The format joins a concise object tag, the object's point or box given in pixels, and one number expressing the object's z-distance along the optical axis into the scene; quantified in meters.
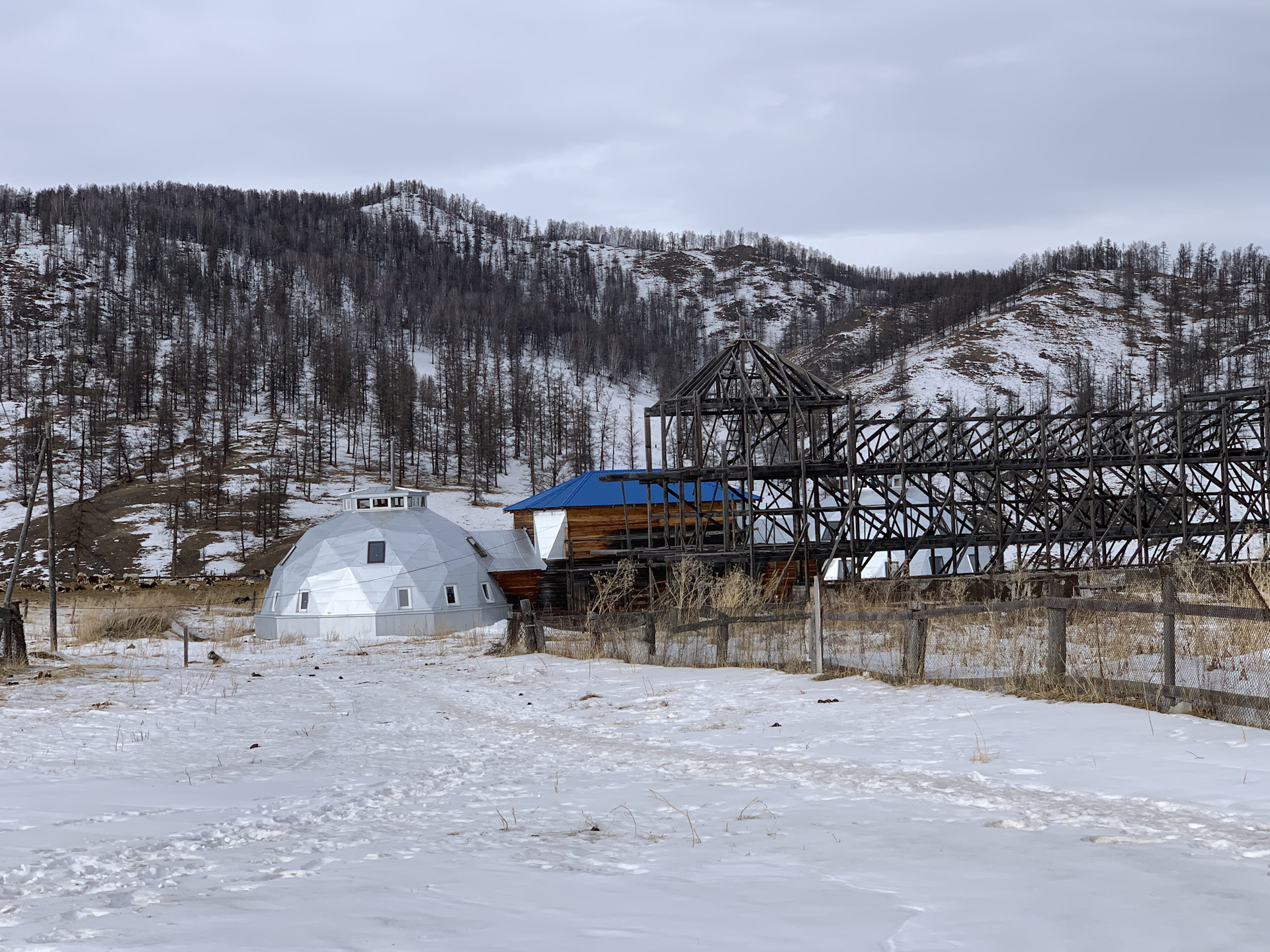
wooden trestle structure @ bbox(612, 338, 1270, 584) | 36.88
